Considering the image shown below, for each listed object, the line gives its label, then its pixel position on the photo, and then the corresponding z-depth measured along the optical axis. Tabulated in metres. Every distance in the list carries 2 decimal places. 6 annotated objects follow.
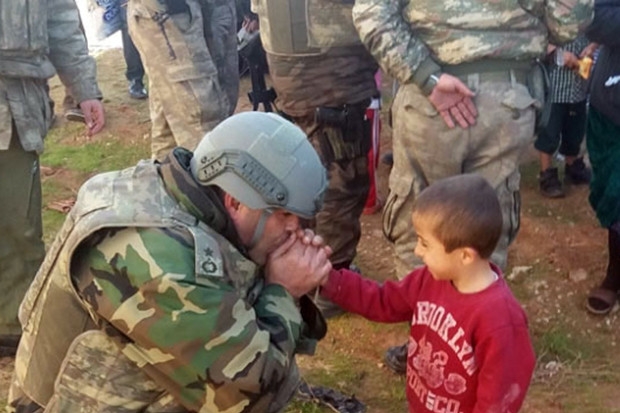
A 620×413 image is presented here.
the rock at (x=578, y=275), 5.02
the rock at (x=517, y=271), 5.07
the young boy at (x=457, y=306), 2.61
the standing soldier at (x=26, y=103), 3.89
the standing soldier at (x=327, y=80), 4.31
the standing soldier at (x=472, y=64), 3.56
